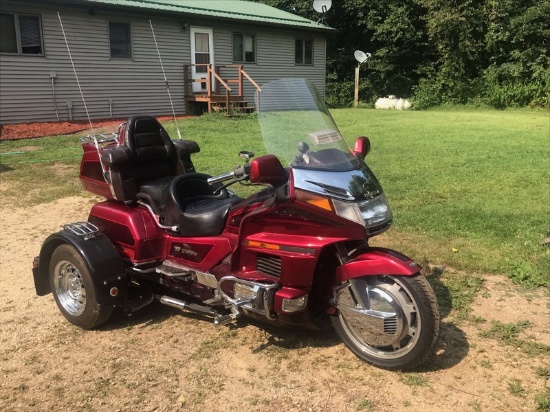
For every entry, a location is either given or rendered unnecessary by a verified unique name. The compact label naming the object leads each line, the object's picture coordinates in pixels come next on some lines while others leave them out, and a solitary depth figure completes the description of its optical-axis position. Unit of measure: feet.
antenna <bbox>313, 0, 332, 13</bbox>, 99.53
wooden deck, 63.52
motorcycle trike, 10.40
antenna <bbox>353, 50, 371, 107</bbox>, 93.40
